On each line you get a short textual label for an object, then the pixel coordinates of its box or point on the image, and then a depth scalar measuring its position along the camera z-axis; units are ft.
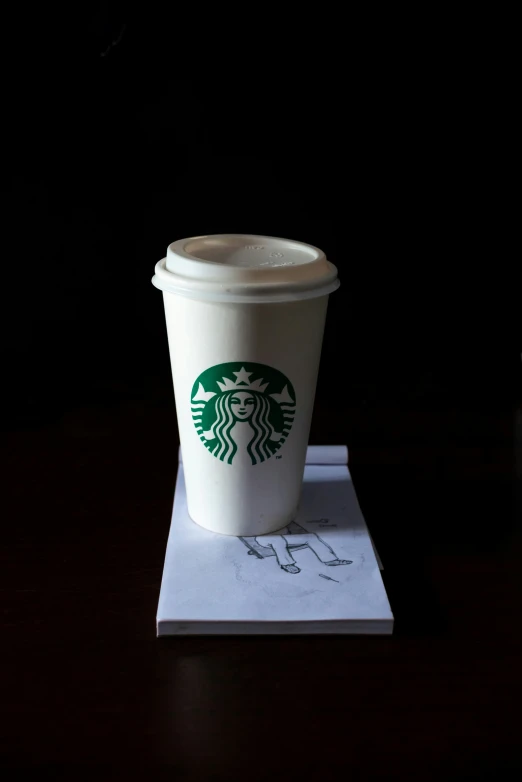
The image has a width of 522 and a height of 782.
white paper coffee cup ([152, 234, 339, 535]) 2.11
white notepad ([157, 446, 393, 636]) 1.99
